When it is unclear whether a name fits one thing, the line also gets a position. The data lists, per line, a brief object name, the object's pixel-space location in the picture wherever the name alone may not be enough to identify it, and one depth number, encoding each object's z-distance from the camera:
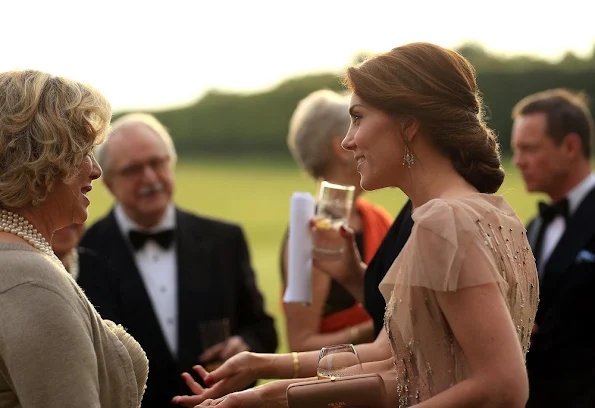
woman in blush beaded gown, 2.53
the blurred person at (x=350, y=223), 4.84
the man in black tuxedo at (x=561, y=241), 5.31
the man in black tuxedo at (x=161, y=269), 5.27
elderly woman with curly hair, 2.54
